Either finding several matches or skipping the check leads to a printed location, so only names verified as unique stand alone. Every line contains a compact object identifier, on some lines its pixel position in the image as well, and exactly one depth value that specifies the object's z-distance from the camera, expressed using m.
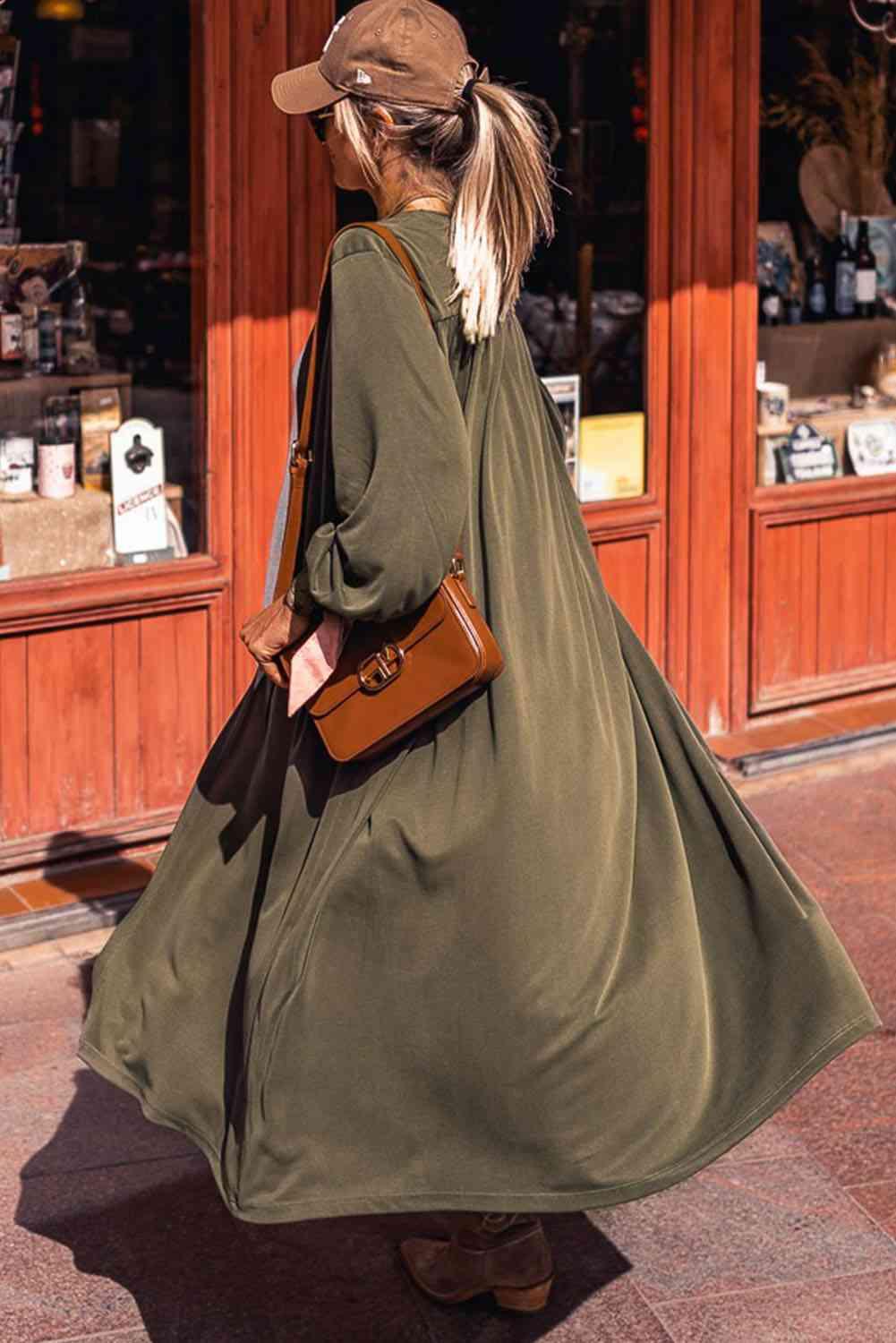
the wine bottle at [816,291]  6.87
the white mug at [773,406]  6.79
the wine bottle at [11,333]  5.36
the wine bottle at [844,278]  6.94
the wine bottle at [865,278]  7.00
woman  3.07
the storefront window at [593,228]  6.06
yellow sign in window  6.41
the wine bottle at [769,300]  6.70
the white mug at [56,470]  5.51
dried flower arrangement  6.68
